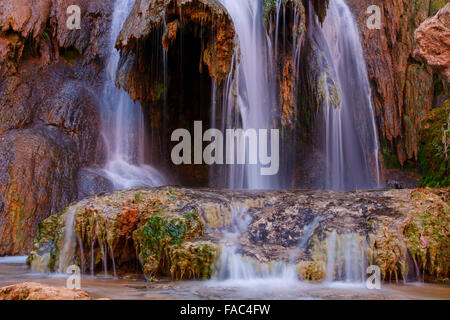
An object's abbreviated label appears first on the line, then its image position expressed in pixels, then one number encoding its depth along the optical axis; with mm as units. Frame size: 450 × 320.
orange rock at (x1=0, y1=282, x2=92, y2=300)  2857
